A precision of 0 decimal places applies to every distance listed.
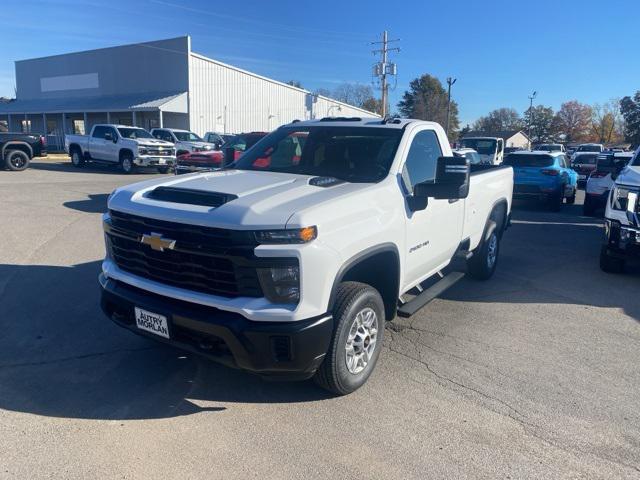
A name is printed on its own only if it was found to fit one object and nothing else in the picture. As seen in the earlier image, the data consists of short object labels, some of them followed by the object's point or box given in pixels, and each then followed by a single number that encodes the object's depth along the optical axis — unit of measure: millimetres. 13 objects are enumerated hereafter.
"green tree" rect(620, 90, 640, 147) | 77188
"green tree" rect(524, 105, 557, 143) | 109500
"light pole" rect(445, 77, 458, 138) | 60188
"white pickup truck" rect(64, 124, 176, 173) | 20539
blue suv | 14367
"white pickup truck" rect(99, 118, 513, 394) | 3145
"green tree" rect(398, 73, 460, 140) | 75812
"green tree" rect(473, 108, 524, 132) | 115938
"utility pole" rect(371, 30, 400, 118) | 44375
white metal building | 33969
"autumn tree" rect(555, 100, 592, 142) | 107375
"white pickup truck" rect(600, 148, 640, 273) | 6738
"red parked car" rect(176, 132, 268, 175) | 14500
